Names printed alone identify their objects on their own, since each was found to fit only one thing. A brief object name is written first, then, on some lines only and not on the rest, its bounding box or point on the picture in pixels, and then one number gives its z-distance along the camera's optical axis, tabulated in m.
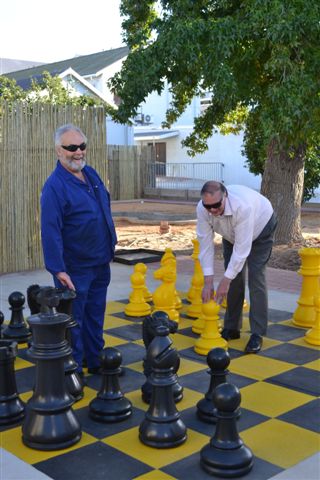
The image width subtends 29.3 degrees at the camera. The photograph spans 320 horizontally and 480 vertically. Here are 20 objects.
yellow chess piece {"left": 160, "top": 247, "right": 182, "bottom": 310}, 5.85
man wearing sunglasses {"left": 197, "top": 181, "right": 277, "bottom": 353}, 4.54
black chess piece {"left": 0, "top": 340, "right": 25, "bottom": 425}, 3.54
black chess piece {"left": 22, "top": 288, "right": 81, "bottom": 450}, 3.19
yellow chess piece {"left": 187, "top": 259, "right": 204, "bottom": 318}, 5.90
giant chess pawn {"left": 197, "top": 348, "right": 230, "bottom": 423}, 3.51
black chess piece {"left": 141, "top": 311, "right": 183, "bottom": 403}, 3.81
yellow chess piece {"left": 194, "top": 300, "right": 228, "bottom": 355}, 4.68
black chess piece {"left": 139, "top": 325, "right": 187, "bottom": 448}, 3.21
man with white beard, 4.04
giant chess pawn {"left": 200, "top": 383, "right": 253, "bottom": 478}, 2.91
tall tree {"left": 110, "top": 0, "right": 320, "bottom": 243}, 6.87
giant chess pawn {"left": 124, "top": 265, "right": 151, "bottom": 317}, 5.95
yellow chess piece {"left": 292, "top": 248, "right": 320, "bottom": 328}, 5.56
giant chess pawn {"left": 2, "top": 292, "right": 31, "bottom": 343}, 5.13
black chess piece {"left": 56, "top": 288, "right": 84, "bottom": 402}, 3.79
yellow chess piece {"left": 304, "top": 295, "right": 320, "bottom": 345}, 4.99
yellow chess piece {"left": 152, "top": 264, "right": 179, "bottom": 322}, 5.62
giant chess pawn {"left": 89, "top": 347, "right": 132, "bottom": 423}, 3.54
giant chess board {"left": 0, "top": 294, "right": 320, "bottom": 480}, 3.00
